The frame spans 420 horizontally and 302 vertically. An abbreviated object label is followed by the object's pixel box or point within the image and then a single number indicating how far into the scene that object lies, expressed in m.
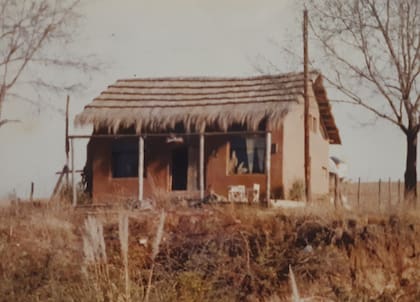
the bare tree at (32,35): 30.35
